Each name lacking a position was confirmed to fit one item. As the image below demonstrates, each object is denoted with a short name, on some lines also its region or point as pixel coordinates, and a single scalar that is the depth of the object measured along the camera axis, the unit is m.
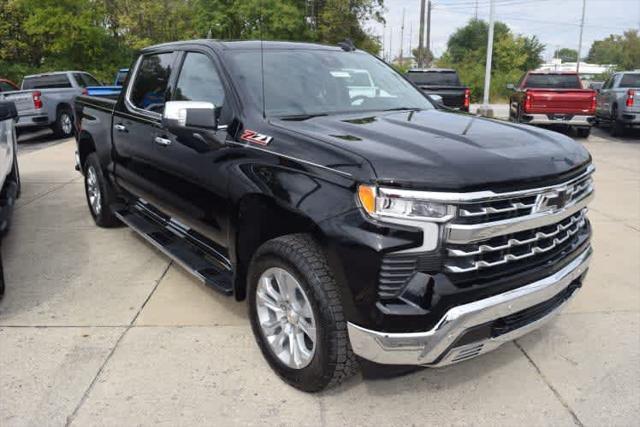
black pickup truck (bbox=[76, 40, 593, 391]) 2.52
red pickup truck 13.49
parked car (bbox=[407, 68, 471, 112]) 14.39
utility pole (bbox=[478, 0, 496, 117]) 19.58
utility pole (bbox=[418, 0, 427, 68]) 32.83
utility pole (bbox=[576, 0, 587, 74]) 69.11
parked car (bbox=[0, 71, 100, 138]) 13.50
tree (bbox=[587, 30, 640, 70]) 90.47
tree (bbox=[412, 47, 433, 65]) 35.60
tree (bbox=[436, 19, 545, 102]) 42.47
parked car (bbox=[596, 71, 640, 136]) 14.18
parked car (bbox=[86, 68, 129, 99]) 8.83
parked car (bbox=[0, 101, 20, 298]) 4.71
